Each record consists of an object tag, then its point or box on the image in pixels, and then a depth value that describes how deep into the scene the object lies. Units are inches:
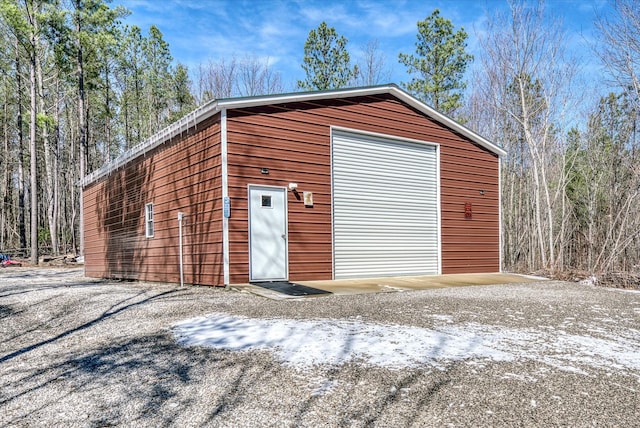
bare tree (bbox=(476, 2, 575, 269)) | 532.7
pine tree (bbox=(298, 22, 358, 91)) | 722.8
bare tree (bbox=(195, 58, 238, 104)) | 826.2
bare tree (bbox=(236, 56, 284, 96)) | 823.1
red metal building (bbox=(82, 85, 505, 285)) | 290.0
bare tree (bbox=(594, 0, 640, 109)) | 397.4
